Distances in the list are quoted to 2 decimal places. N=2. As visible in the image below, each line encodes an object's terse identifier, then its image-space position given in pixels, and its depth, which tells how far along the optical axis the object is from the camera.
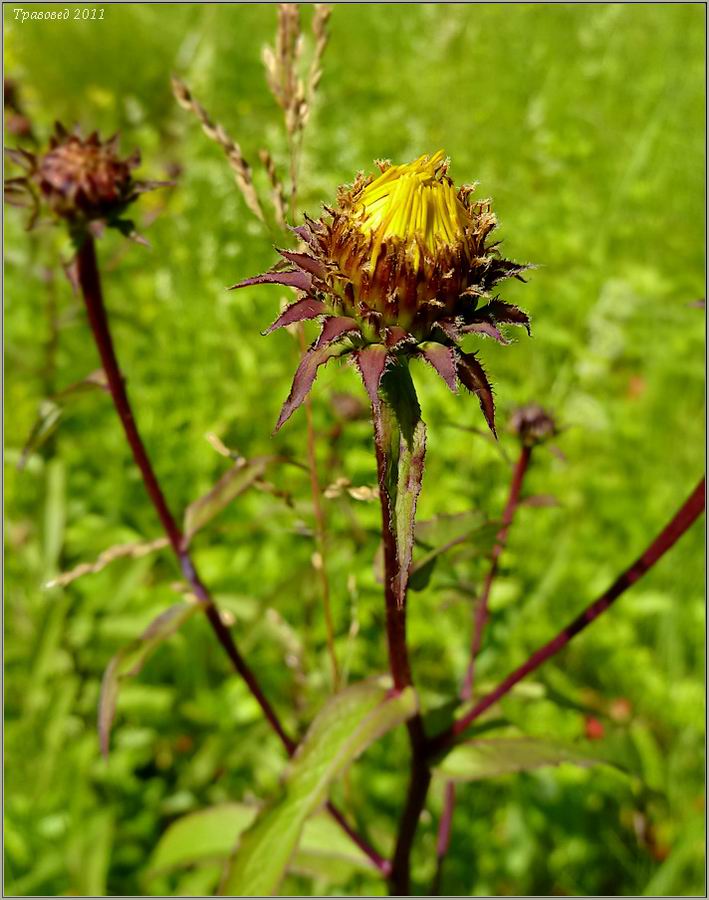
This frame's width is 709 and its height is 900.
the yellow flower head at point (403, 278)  0.14
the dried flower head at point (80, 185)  0.17
